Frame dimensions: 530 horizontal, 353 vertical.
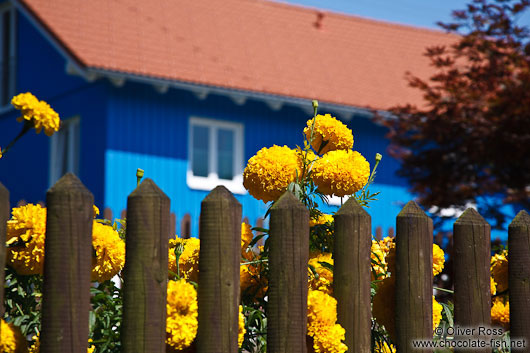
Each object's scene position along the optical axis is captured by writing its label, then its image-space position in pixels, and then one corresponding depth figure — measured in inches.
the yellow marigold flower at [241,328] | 190.0
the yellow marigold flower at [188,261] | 208.1
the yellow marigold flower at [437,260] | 225.2
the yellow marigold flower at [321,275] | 211.0
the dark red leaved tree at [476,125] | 683.3
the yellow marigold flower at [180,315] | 182.6
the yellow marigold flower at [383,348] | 219.1
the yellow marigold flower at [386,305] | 214.7
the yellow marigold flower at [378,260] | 226.7
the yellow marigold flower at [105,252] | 188.4
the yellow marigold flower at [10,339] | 171.0
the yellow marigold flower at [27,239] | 183.8
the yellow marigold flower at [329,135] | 223.5
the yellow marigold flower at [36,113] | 202.7
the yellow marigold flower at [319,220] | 218.7
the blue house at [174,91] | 965.9
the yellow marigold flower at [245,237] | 213.2
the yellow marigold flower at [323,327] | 195.3
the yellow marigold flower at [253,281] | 207.8
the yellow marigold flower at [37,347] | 182.6
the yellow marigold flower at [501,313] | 250.5
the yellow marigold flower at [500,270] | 247.6
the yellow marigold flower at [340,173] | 210.6
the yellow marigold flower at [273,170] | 211.5
